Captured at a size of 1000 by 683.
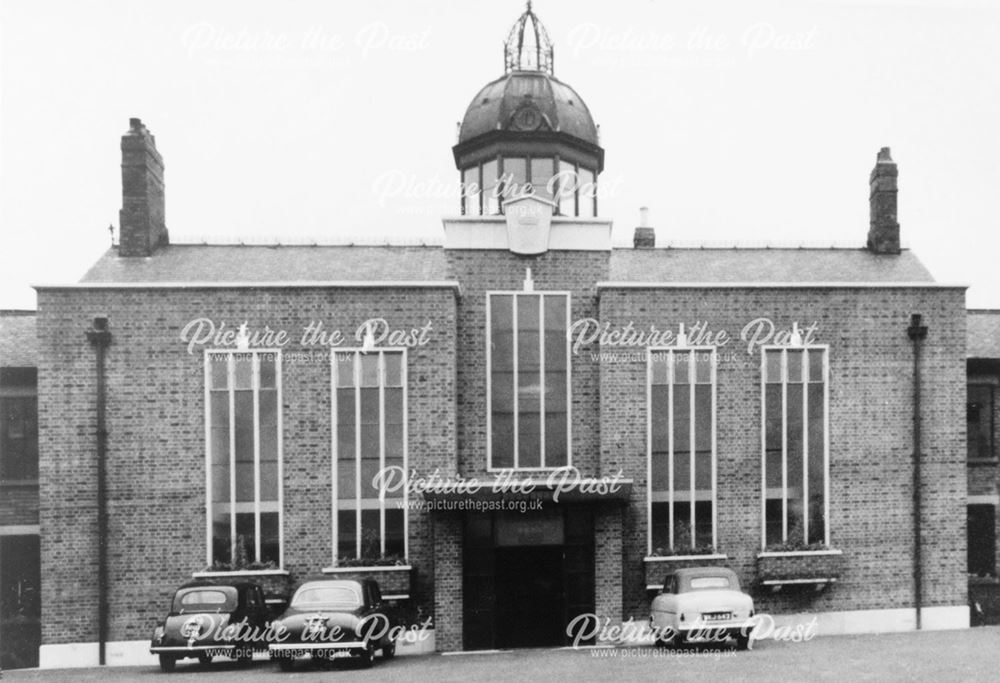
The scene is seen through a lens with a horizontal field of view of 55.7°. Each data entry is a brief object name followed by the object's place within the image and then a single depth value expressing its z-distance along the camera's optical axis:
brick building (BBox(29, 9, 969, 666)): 18.23
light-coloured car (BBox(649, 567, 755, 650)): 15.70
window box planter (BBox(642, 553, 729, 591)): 18.70
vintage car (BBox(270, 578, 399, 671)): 14.81
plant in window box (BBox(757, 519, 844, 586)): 18.72
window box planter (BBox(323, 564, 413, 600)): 18.23
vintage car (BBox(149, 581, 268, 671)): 15.52
